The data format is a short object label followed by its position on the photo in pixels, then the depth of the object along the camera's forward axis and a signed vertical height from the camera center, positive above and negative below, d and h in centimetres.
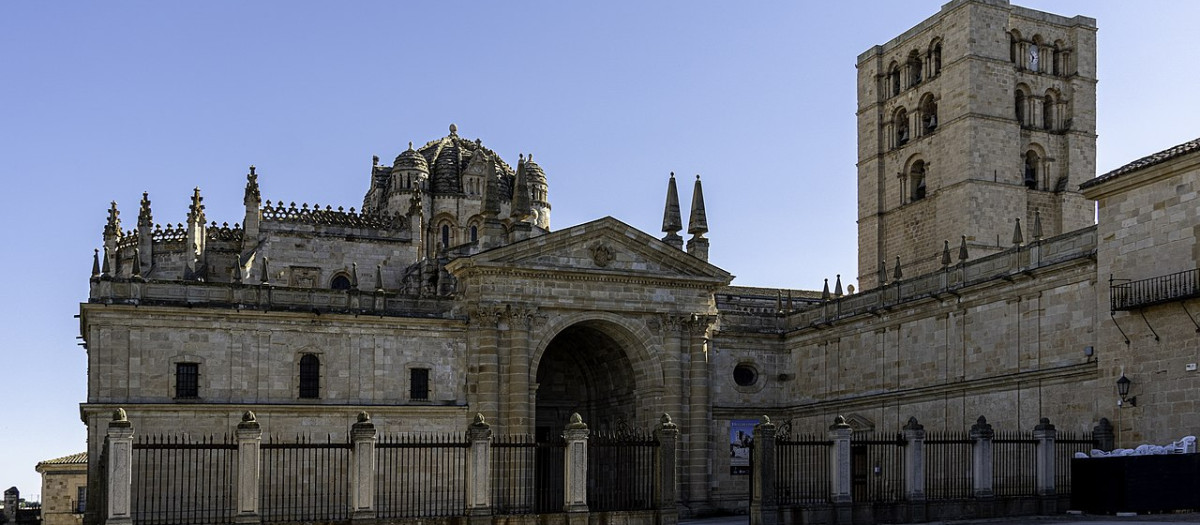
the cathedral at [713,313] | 3195 +152
